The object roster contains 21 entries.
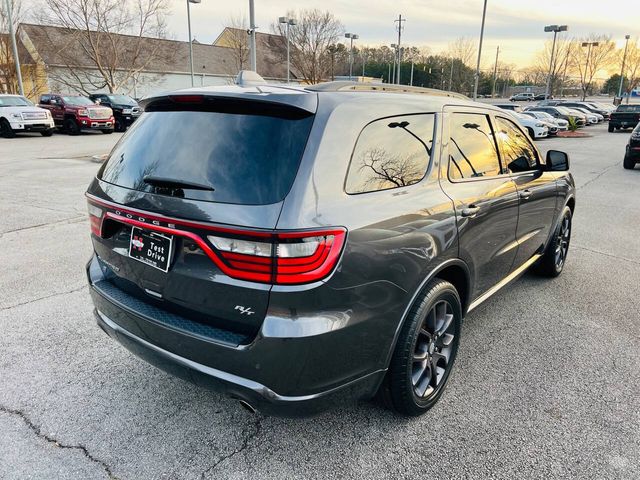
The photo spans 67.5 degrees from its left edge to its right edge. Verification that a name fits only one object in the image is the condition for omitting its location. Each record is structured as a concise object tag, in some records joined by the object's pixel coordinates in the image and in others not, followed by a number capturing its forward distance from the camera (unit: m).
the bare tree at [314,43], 47.16
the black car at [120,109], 24.69
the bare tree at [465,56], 71.50
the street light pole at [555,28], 40.25
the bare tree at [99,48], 35.31
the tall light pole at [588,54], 63.71
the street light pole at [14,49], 25.17
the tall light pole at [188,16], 35.84
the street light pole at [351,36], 46.06
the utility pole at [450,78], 69.94
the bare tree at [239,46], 52.41
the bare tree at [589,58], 69.25
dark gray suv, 1.99
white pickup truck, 20.00
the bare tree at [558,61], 68.44
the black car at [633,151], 13.43
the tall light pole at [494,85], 84.36
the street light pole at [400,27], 55.75
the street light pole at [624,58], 66.88
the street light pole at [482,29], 33.68
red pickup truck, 22.16
